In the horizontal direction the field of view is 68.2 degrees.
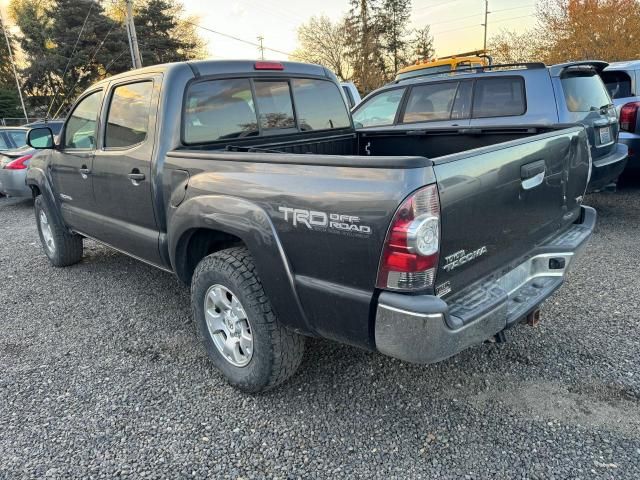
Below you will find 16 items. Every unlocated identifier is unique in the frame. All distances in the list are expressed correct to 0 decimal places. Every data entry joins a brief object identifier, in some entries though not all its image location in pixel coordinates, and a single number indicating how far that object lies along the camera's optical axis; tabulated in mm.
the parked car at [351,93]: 10486
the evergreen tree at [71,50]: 35656
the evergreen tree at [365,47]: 36250
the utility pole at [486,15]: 51025
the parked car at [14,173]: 8742
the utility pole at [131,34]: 23031
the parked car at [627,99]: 5984
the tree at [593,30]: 20344
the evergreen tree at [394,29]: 37938
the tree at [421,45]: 39594
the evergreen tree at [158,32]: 36750
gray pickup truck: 1951
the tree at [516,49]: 24969
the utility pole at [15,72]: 36678
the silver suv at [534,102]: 5219
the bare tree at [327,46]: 37625
